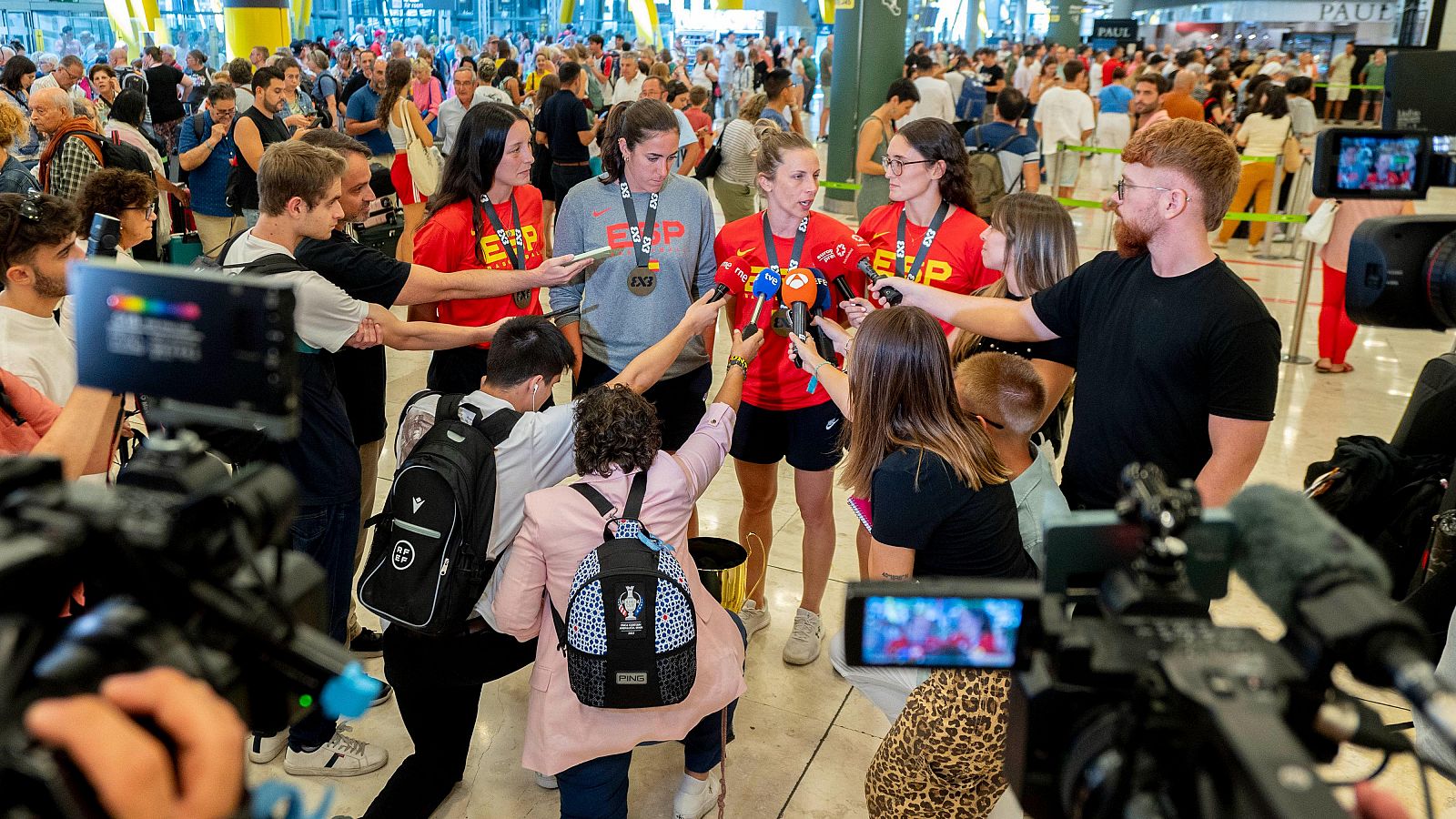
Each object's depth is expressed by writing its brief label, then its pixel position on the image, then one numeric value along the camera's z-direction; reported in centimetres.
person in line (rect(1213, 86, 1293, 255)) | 957
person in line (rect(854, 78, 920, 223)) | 785
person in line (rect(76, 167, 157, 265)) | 385
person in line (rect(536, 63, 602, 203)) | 852
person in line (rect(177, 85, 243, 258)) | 714
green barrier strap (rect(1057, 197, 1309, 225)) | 765
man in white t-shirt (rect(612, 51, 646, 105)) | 1174
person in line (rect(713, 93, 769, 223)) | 777
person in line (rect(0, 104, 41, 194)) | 514
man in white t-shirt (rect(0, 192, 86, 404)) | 260
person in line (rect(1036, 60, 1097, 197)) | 1096
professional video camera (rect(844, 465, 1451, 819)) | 86
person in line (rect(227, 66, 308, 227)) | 661
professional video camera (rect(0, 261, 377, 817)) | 93
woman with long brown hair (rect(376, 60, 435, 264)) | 742
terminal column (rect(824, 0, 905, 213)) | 1055
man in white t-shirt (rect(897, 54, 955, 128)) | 1043
